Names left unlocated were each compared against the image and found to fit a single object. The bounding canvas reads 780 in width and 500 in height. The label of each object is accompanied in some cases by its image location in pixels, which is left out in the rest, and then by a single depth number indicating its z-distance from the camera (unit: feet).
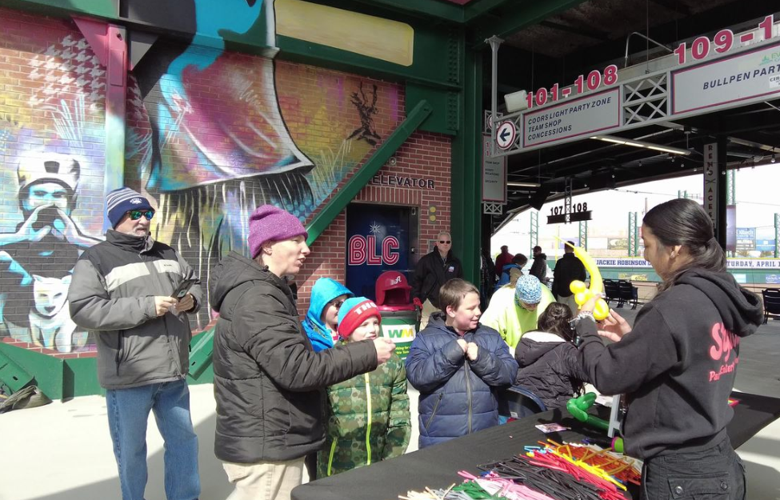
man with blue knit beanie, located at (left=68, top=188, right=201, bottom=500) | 8.80
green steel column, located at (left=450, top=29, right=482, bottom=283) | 25.64
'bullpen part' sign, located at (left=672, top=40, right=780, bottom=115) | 16.98
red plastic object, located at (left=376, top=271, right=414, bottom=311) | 21.80
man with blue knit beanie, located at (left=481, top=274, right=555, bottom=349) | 13.86
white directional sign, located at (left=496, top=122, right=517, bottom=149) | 25.39
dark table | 5.57
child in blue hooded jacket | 8.68
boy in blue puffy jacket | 8.27
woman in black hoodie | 5.11
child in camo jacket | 7.78
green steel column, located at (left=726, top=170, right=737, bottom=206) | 92.76
